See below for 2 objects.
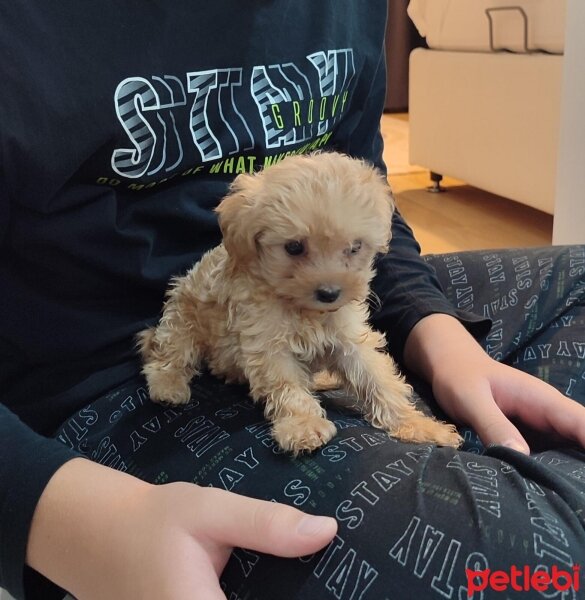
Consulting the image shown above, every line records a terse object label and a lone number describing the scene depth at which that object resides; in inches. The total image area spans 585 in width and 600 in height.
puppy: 31.4
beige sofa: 96.5
